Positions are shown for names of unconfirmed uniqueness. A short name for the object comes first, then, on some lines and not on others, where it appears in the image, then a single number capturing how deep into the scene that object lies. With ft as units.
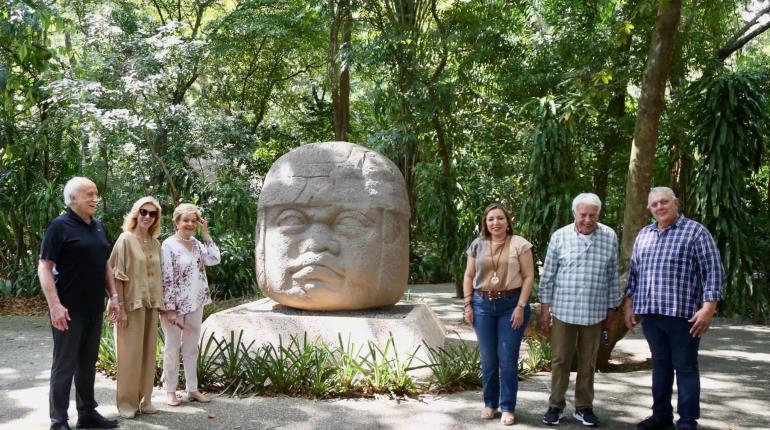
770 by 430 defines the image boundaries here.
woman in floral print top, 15.07
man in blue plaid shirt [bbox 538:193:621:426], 13.47
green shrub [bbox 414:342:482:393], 16.74
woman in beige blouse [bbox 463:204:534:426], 13.58
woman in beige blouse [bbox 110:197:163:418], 13.79
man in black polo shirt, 12.49
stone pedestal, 18.45
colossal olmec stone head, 19.47
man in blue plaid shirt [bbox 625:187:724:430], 12.87
